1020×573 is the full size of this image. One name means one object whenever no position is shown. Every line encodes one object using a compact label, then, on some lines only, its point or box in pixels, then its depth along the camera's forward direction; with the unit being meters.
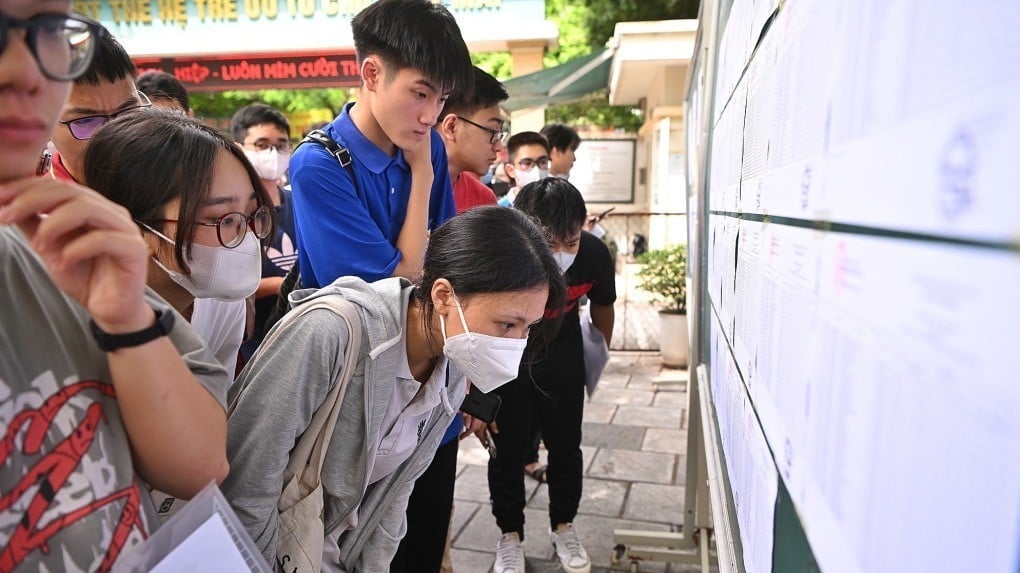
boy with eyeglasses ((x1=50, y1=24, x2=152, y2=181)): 1.69
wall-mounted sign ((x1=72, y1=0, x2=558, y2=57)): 8.52
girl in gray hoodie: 1.28
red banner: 8.77
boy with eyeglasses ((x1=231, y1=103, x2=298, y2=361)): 2.99
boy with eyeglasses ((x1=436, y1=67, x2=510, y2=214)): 2.52
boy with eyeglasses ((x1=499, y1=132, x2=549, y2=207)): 4.38
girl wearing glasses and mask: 1.34
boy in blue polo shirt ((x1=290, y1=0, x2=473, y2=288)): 1.81
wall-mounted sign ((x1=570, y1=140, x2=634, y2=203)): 12.46
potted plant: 5.94
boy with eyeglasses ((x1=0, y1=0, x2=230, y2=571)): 0.64
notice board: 0.34
